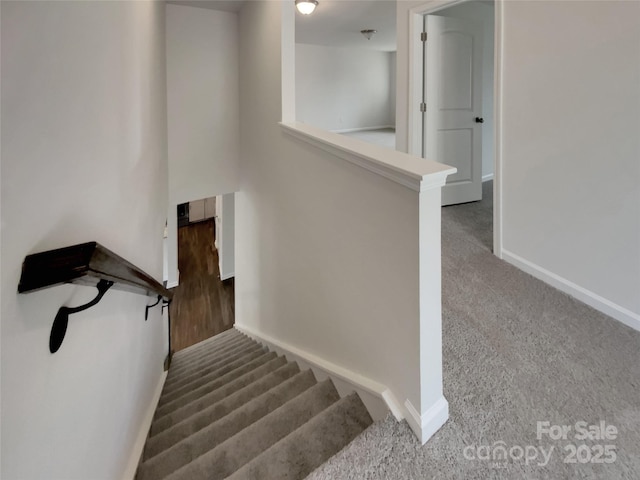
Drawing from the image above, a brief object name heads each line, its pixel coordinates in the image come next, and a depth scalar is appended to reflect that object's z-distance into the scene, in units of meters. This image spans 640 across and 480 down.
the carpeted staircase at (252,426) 1.43
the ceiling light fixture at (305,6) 3.98
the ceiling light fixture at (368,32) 6.09
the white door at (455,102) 3.43
